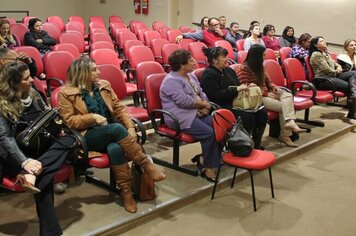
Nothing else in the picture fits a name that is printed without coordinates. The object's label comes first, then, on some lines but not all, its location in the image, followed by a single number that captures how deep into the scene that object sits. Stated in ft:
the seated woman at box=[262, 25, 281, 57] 26.20
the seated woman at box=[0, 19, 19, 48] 20.35
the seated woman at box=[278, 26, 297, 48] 26.73
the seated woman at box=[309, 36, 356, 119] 19.53
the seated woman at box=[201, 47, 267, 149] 14.10
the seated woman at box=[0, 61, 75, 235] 8.93
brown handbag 11.18
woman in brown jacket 10.57
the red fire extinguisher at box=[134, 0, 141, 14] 41.47
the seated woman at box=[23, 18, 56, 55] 22.07
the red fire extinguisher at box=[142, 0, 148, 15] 40.83
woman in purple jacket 12.72
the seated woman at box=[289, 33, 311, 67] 21.57
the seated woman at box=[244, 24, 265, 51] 24.41
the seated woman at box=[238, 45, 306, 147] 15.31
